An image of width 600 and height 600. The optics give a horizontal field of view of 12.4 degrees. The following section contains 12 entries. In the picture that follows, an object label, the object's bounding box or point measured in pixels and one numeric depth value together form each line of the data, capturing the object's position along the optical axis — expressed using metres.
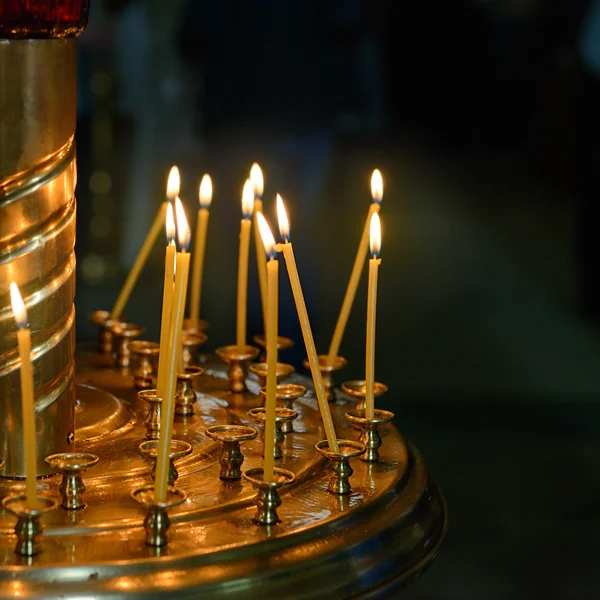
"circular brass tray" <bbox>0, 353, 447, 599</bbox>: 1.77
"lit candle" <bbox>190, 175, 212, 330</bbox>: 2.22
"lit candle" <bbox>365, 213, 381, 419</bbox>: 2.03
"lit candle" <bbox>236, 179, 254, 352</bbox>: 2.20
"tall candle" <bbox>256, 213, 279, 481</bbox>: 1.86
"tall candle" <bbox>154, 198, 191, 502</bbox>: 1.82
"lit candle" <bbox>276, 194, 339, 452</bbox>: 1.92
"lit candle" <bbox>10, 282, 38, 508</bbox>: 1.80
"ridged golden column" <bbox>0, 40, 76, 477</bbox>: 1.89
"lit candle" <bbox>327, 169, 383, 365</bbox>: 2.16
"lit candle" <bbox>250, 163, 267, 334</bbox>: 2.19
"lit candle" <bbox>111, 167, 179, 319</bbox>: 2.34
